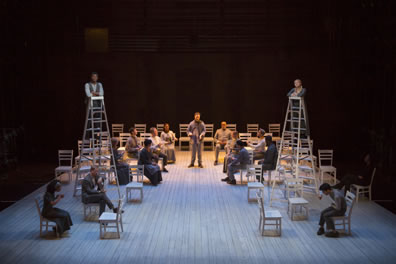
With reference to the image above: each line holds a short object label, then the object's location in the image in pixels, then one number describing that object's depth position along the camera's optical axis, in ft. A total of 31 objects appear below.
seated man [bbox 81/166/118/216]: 28.09
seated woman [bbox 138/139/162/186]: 36.86
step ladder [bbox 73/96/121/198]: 30.42
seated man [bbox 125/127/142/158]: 39.92
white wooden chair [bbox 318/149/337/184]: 36.55
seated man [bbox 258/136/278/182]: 35.73
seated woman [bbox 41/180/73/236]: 25.49
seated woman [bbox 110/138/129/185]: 36.65
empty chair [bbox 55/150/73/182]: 36.80
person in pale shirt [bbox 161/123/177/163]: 44.14
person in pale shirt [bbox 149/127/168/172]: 41.37
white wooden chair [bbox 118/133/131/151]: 48.78
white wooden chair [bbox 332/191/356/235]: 25.75
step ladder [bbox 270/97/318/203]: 30.76
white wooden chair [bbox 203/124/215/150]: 52.33
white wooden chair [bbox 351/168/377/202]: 32.17
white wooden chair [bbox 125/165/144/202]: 32.07
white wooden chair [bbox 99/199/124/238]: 25.27
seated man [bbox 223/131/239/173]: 38.24
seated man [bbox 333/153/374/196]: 32.01
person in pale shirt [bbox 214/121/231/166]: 44.77
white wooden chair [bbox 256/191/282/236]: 25.46
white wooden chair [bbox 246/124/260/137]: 52.74
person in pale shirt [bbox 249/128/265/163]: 40.32
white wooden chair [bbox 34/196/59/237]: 25.55
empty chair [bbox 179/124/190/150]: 50.47
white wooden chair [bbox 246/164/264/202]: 32.15
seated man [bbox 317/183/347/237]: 25.54
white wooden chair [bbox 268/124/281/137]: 52.32
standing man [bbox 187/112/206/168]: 43.04
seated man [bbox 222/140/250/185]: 36.63
